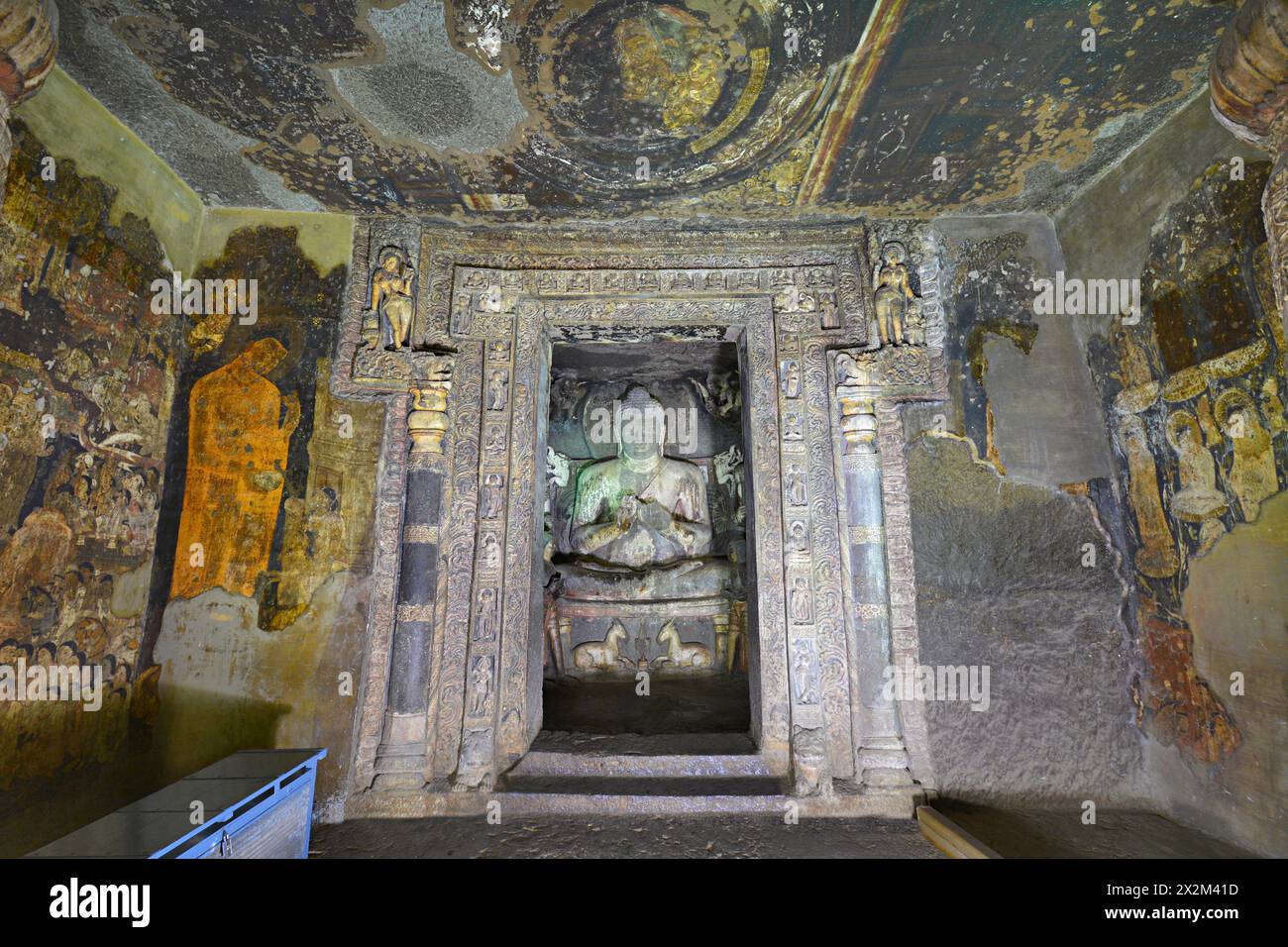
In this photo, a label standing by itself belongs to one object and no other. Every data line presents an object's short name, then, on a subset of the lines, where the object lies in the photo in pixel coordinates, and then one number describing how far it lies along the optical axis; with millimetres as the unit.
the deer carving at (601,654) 5742
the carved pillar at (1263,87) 2230
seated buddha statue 5777
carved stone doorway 3723
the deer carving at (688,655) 5730
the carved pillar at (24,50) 2236
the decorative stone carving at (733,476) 6637
